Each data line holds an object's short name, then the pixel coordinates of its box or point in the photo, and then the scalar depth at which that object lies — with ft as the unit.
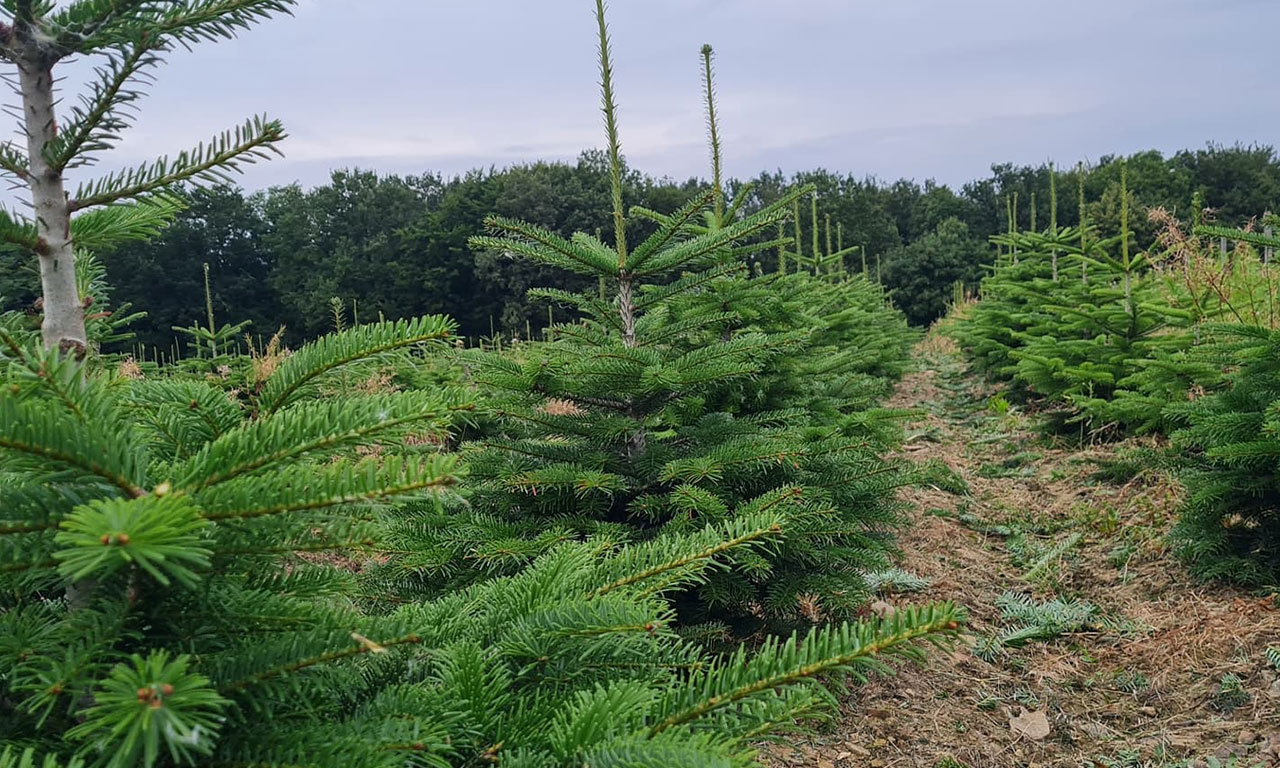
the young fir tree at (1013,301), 34.63
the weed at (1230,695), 10.40
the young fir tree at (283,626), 2.65
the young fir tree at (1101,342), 23.84
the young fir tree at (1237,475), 13.10
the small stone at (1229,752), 9.29
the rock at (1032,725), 10.23
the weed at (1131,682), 11.15
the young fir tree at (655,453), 9.57
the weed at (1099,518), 17.52
